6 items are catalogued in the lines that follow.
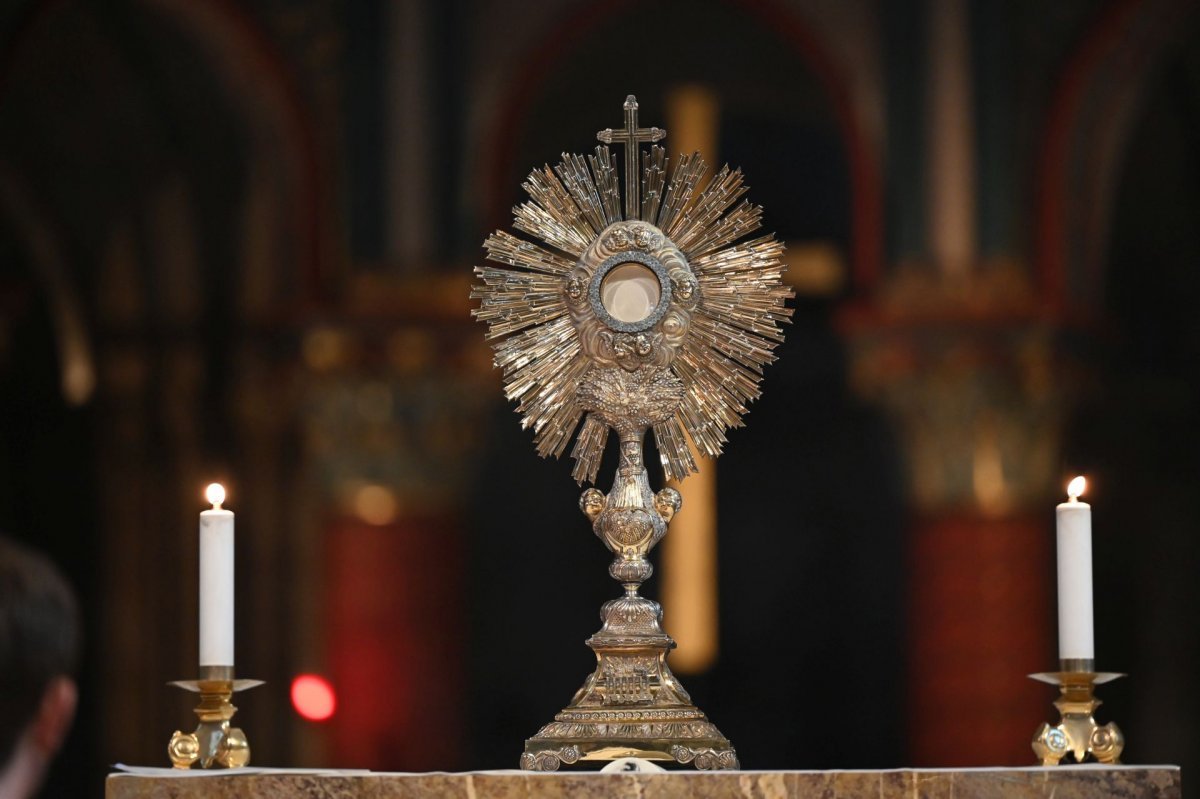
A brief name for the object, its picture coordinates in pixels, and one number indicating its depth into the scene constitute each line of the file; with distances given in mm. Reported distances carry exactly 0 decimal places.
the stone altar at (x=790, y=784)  5891
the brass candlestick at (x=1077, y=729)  6230
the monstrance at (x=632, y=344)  6398
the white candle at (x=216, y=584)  6273
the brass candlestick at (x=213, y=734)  6227
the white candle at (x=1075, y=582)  6297
